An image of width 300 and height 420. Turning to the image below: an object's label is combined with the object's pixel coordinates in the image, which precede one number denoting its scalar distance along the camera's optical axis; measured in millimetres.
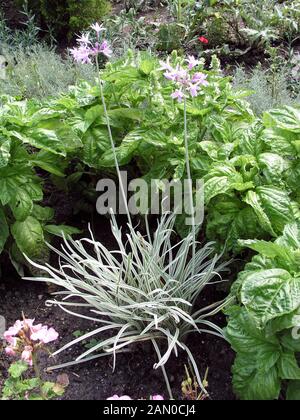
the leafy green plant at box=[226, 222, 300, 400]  1679
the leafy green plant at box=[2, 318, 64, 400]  1720
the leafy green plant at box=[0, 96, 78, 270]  2338
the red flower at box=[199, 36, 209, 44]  4523
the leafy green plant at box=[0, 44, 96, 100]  3734
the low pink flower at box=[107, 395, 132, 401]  1645
